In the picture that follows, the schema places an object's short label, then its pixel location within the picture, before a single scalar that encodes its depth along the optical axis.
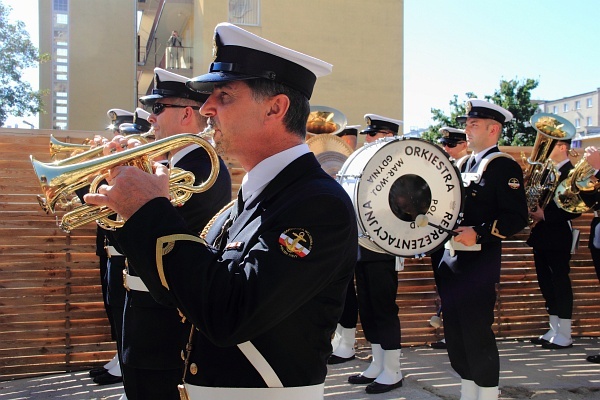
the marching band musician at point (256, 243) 1.73
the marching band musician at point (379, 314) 5.54
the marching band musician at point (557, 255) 6.97
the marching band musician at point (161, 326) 3.28
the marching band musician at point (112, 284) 4.30
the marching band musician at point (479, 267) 4.44
